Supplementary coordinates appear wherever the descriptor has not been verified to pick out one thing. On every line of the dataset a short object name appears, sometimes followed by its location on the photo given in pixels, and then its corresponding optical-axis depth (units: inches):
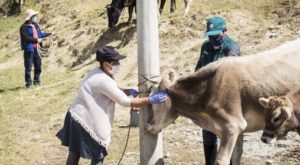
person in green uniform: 222.5
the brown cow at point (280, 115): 195.6
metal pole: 213.6
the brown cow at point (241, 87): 205.5
